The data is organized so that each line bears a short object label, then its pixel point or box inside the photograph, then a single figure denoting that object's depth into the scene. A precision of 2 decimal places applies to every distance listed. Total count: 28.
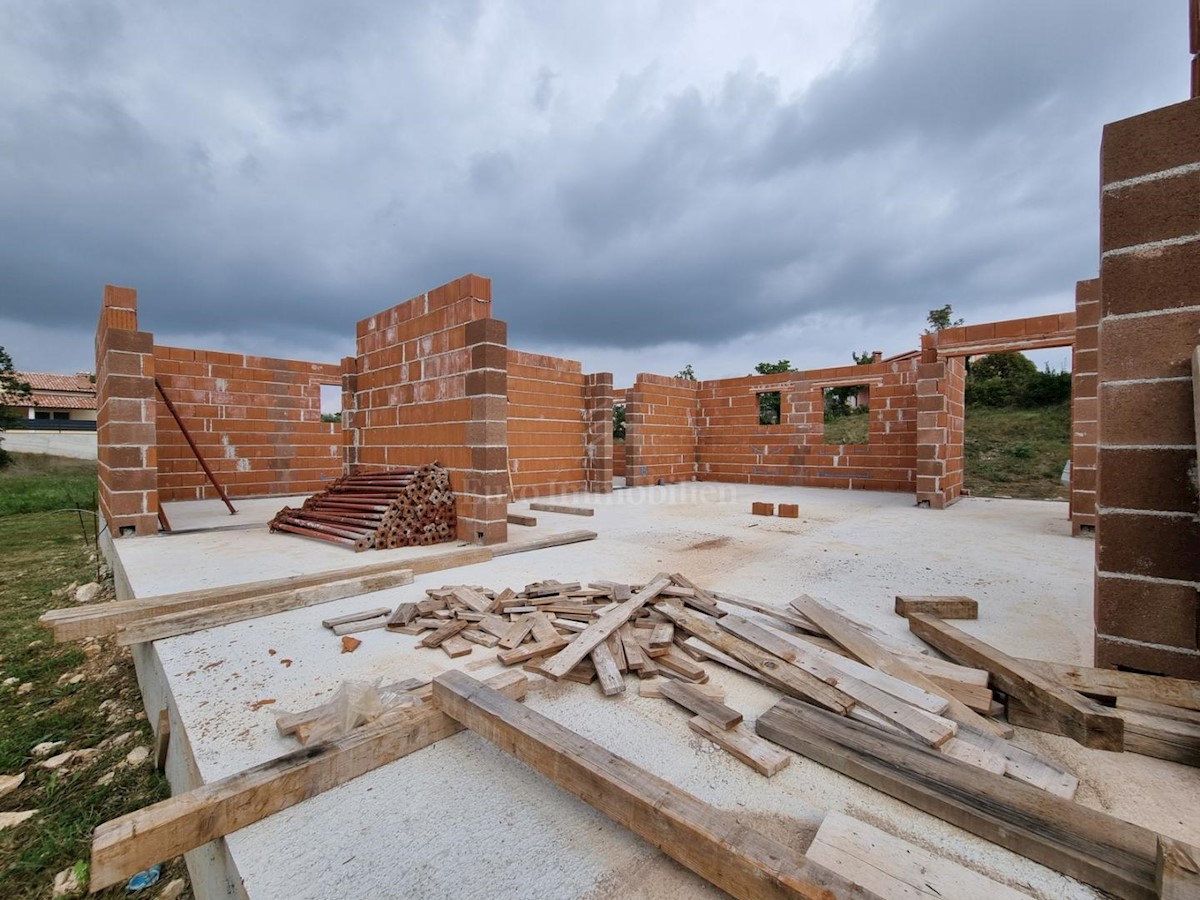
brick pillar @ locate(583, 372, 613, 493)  11.91
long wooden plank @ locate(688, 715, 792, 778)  1.86
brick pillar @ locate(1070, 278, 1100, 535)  6.52
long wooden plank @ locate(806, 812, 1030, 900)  1.33
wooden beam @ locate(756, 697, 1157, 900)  1.37
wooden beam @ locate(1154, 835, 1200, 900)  1.18
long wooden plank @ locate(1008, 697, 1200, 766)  1.90
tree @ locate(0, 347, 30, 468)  18.44
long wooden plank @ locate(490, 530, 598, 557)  5.30
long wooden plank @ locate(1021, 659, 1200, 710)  2.06
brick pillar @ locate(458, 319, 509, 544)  5.54
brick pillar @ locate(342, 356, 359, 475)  7.79
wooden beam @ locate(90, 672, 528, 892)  1.35
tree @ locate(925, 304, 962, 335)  28.51
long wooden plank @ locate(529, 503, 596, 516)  8.01
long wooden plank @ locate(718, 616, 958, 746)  1.95
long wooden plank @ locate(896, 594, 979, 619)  3.38
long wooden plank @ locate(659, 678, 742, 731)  2.10
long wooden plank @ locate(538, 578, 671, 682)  2.54
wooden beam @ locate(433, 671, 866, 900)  1.22
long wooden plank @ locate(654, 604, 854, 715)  2.22
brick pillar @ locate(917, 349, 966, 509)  9.11
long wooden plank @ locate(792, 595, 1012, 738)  2.10
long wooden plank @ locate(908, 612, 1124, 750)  1.96
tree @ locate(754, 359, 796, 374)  31.72
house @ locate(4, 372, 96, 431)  28.48
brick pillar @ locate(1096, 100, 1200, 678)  2.18
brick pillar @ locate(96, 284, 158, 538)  6.00
